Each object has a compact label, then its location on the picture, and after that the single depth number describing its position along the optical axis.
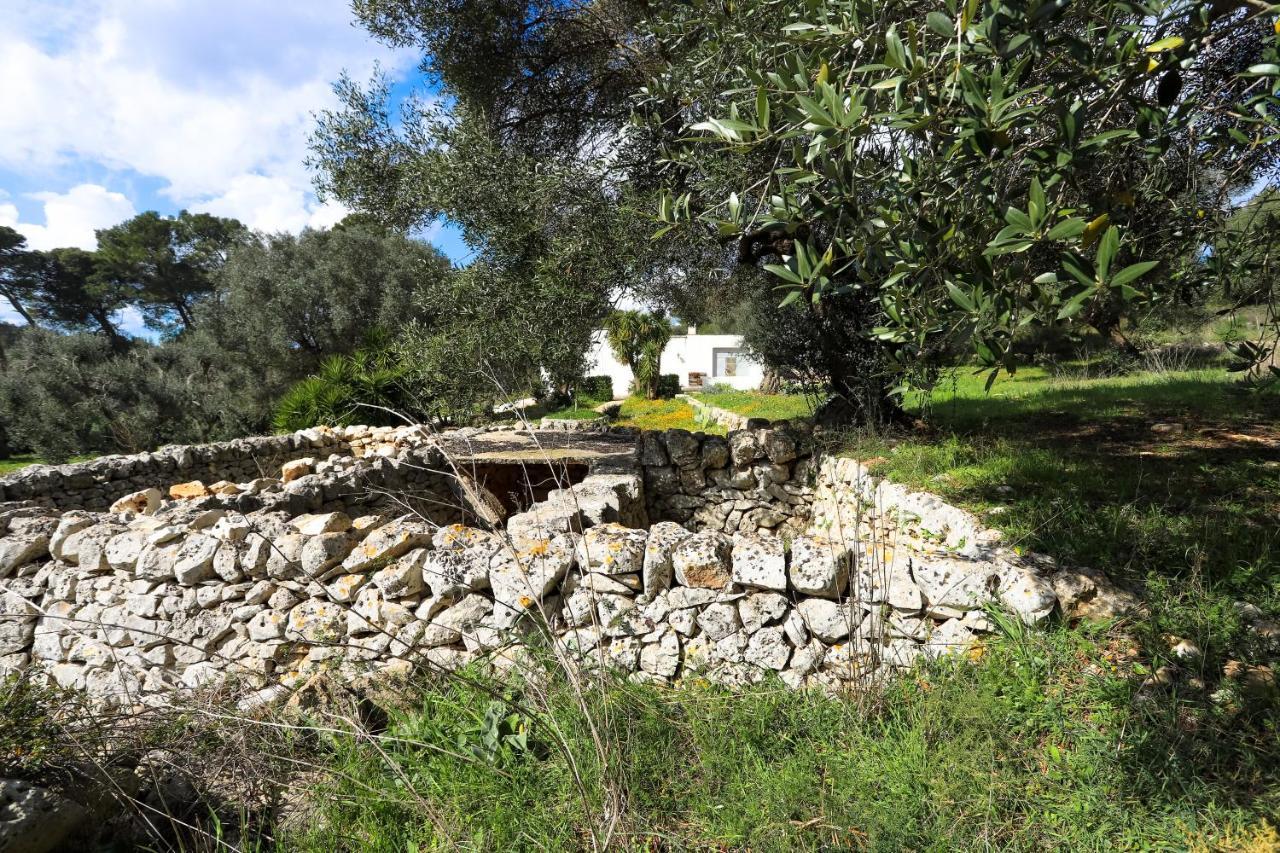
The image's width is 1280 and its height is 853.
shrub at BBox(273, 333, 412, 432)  13.22
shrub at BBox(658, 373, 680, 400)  25.27
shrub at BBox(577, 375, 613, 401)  24.42
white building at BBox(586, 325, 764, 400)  33.78
